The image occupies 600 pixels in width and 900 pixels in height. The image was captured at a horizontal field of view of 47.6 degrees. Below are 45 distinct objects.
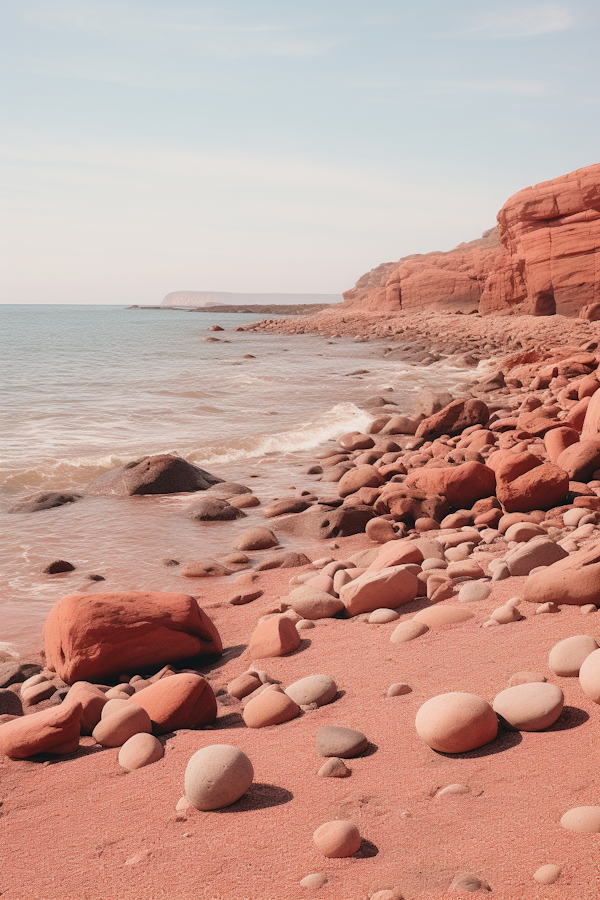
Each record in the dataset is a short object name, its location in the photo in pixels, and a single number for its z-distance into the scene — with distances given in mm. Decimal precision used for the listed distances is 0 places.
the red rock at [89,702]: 3319
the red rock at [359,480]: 8180
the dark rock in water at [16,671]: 4125
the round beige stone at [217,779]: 2357
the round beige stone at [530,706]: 2496
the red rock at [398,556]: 4793
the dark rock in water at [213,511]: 7652
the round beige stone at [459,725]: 2447
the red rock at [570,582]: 3479
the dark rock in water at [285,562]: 5941
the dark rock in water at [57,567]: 6027
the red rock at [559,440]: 7302
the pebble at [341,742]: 2596
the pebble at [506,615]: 3525
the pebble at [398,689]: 3031
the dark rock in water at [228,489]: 8594
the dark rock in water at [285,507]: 7605
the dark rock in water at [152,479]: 8758
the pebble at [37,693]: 3869
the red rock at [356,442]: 11039
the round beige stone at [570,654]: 2787
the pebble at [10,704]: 3703
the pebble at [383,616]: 4016
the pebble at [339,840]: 1998
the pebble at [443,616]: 3701
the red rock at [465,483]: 6504
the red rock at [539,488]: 5887
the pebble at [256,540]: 6621
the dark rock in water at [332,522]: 6805
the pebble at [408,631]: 3621
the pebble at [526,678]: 2816
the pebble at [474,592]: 3984
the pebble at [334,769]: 2473
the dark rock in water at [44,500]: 8047
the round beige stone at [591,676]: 2525
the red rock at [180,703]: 3184
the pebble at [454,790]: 2230
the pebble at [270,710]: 3057
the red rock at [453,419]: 10398
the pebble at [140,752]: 2846
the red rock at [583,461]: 6402
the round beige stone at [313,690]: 3148
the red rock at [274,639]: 3902
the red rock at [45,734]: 3049
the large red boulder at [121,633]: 4023
